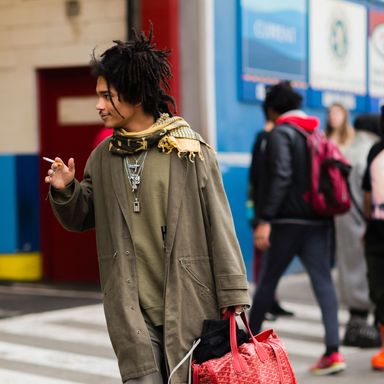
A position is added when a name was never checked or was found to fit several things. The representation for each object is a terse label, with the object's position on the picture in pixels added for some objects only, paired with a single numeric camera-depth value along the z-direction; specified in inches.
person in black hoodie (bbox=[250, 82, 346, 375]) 258.7
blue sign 440.8
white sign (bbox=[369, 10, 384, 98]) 553.3
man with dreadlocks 146.3
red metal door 436.8
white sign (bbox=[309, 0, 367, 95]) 498.6
